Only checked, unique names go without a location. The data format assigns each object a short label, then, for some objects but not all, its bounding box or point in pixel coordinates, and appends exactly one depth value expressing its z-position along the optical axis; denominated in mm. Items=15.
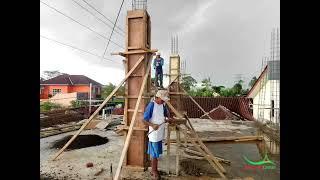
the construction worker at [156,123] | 3561
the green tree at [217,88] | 23398
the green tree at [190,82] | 27632
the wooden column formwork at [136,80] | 4026
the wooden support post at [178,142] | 3732
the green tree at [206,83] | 24806
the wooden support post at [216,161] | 3741
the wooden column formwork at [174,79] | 8601
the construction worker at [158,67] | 6331
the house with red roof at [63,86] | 26069
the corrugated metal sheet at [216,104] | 14160
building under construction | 3859
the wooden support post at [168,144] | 3836
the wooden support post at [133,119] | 3038
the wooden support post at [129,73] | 3916
